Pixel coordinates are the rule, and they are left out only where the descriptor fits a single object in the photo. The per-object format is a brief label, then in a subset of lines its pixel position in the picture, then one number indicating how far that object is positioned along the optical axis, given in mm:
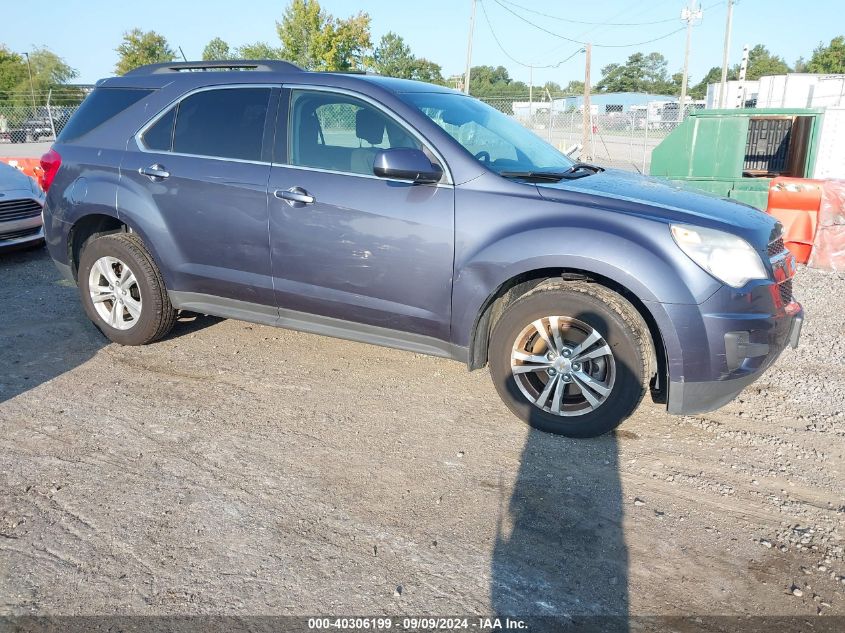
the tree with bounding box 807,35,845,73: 64312
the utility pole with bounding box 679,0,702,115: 37562
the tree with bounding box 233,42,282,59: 47862
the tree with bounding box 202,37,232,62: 71125
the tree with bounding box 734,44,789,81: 79750
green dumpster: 9695
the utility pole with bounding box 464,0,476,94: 31659
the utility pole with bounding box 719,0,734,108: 31033
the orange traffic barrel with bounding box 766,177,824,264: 7727
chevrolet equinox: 3318
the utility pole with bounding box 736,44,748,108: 29250
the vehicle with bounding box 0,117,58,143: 25000
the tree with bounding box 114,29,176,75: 50688
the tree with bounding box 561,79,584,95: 85912
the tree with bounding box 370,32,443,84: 52312
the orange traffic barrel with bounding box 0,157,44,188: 10188
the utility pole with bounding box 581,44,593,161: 18016
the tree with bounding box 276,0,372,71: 39750
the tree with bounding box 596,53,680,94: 98938
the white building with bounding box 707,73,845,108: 28688
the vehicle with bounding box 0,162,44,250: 7488
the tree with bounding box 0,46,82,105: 49500
